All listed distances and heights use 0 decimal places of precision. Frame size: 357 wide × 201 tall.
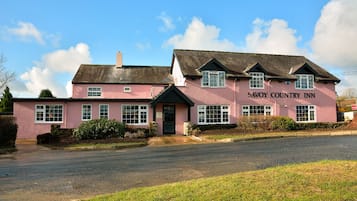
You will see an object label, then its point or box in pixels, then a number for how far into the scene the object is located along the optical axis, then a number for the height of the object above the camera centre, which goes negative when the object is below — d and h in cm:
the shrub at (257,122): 2423 -60
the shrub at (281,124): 2433 -77
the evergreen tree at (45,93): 4291 +358
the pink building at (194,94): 2281 +218
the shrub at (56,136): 1947 -149
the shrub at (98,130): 2036 -106
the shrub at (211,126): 2398 -98
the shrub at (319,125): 2551 -96
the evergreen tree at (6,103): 3959 +188
